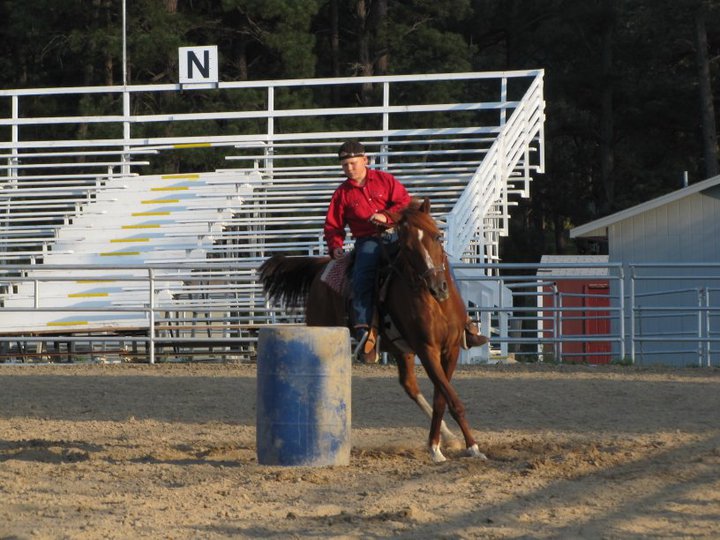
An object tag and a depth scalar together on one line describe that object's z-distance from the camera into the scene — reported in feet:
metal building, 146.21
